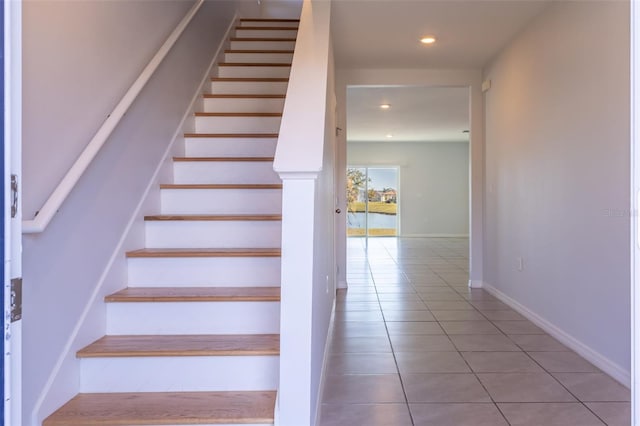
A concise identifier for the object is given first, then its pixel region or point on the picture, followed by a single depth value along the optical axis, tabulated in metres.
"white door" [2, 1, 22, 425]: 0.65
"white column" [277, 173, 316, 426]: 1.43
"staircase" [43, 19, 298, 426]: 1.58
